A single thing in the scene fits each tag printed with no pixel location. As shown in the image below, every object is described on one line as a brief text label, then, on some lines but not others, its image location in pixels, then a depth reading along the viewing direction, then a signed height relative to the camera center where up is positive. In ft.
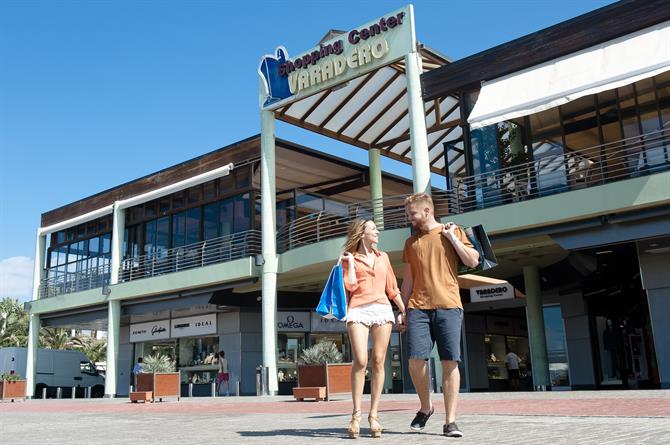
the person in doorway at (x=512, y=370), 77.00 -1.58
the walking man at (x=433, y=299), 16.48 +1.47
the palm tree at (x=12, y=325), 157.69 +12.25
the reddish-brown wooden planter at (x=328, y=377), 47.83 -0.88
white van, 97.76 +0.92
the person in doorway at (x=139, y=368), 64.90 +0.40
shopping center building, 48.19 +14.01
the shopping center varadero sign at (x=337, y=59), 58.95 +27.98
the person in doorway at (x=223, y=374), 76.74 -0.60
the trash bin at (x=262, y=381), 63.82 -1.32
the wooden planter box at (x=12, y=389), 74.85 -1.31
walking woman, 16.97 +1.48
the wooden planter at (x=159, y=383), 59.88 -1.06
